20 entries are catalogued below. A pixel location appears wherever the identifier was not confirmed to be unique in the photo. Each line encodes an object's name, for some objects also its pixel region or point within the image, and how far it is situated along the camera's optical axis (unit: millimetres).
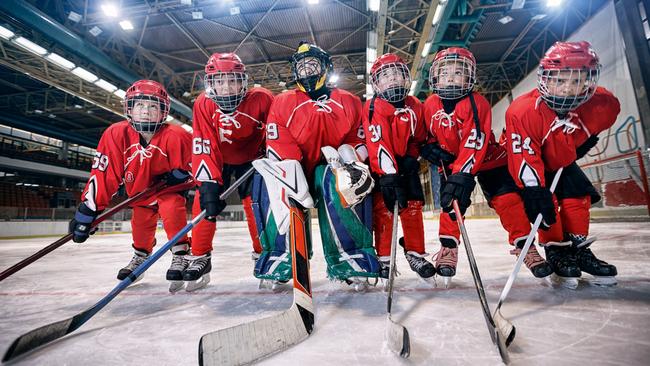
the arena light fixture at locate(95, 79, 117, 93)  8680
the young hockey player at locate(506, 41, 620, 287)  1597
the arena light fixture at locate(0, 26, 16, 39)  6412
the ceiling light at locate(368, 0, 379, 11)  6789
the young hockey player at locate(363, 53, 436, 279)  1790
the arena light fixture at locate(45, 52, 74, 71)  7351
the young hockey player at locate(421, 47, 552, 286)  1728
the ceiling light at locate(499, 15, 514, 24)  7841
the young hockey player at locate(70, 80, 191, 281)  2010
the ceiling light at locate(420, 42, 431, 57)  8141
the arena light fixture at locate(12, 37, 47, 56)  6754
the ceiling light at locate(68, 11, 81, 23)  6914
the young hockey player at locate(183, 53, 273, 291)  1820
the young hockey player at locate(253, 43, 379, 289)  1658
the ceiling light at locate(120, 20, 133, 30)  7349
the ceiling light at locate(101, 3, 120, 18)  6836
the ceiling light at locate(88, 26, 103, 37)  7477
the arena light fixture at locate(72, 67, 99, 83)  8062
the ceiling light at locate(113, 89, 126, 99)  9281
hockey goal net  5305
